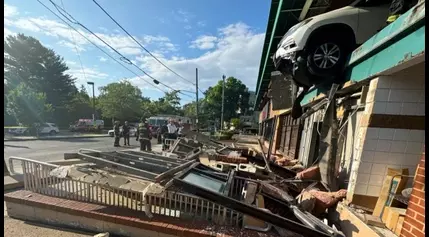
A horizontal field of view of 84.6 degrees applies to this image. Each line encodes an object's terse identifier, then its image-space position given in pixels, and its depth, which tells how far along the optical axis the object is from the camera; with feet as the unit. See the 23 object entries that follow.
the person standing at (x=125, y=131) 50.29
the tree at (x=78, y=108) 144.05
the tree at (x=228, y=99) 157.69
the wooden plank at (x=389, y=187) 10.21
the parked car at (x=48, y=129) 81.56
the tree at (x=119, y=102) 141.69
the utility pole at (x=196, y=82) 86.77
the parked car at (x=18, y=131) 74.02
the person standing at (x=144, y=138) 37.37
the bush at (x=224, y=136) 68.29
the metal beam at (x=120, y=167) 10.69
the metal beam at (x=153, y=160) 13.61
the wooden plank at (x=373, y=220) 9.46
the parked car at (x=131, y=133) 82.69
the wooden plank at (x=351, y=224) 9.12
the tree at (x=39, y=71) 136.15
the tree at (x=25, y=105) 74.38
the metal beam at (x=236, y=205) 9.00
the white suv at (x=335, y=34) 14.67
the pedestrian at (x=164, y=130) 52.14
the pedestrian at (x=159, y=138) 57.39
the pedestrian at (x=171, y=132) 47.34
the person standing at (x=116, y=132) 47.27
